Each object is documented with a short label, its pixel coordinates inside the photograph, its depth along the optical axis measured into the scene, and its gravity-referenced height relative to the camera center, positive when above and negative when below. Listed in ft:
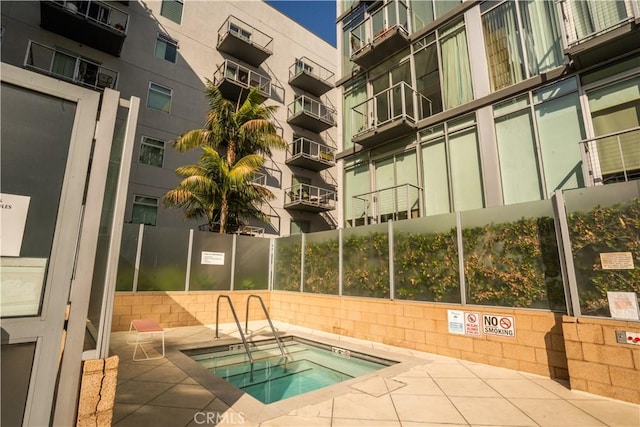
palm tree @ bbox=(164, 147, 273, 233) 38.06 +10.12
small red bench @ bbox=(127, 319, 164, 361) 20.22 -3.60
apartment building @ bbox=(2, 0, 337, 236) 42.19 +31.28
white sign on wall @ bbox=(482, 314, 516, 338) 19.07 -3.18
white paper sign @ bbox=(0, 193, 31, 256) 6.38 +1.01
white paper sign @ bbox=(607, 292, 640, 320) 14.66 -1.50
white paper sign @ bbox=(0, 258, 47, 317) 6.39 -0.26
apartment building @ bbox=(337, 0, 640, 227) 23.07 +15.12
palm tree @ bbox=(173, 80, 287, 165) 41.04 +17.98
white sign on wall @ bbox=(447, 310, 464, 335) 21.17 -3.22
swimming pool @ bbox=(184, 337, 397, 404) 18.60 -6.21
